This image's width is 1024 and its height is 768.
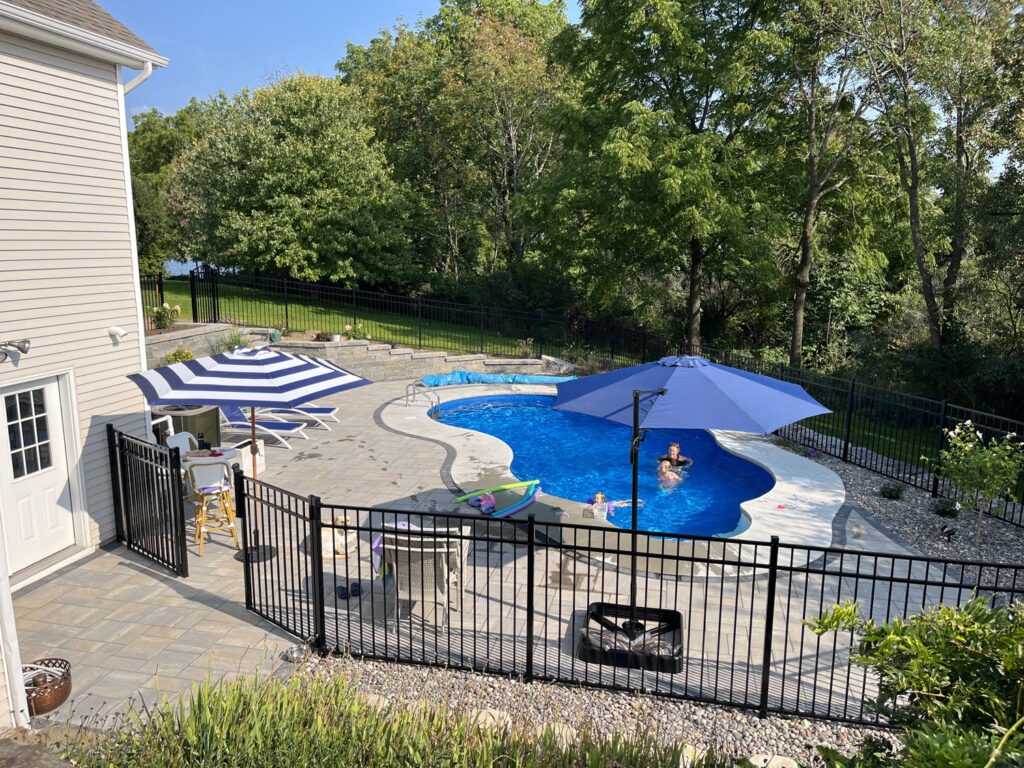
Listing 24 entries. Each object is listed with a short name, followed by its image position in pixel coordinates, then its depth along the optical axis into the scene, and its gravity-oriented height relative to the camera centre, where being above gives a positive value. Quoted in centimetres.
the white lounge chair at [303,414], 1612 -327
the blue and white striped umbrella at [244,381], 945 -153
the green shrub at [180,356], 1735 -210
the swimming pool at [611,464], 1312 -421
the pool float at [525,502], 1073 -358
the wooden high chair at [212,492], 966 -304
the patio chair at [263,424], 1496 -332
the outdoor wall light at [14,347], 769 -84
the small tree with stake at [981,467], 950 -260
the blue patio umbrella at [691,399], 781 -145
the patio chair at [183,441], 1126 -273
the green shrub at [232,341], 1970 -195
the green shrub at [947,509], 1107 -366
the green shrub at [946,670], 337 -200
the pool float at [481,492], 1113 -346
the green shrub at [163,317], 1852 -121
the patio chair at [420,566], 739 -315
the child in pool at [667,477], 1426 -408
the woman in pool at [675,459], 1438 -377
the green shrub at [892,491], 1187 -361
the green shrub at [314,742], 447 -306
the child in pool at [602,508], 1094 -372
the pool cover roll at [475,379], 2139 -326
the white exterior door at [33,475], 821 -246
